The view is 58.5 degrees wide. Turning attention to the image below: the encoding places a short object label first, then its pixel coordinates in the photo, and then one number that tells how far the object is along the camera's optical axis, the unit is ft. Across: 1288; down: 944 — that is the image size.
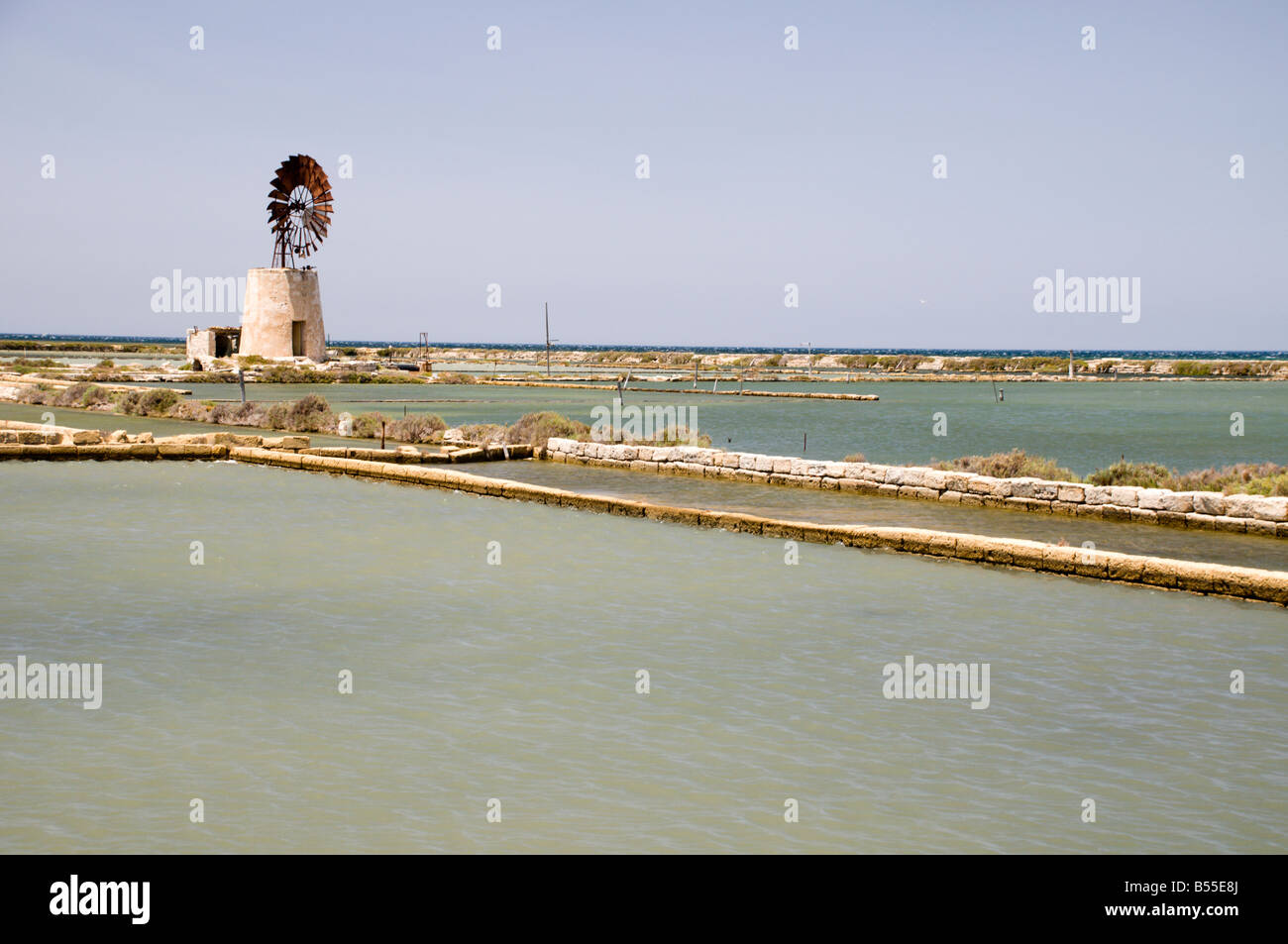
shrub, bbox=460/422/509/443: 79.94
